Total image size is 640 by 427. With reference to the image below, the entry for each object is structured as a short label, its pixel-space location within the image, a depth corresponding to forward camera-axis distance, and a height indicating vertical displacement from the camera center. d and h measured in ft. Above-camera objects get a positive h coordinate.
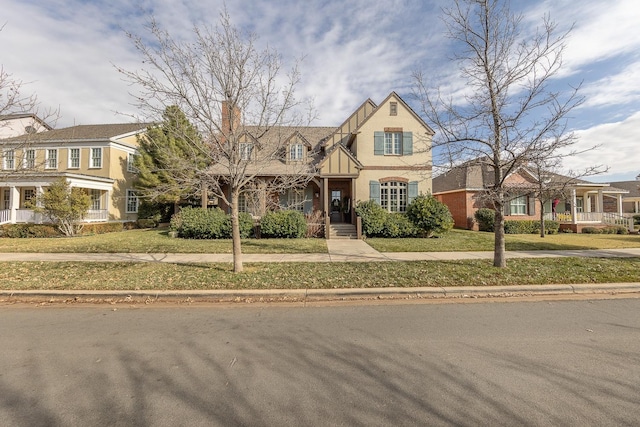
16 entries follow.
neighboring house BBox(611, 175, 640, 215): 126.41 +6.40
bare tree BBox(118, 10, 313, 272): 23.26 +7.14
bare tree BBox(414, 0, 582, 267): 24.54 +6.28
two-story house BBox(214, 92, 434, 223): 61.41 +11.69
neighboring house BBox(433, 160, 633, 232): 69.77 +1.87
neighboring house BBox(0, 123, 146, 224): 64.13 +12.25
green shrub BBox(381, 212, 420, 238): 51.34 -2.01
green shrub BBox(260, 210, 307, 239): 49.42 -1.10
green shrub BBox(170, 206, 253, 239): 49.32 -0.82
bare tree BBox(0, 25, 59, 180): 26.55 +7.61
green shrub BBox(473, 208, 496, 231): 64.71 -0.64
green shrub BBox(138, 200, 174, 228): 78.69 +2.74
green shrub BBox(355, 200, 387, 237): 51.55 -0.18
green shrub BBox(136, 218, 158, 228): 77.56 -0.46
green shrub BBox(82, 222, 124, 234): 61.82 -1.42
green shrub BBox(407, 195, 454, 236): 50.21 -0.13
